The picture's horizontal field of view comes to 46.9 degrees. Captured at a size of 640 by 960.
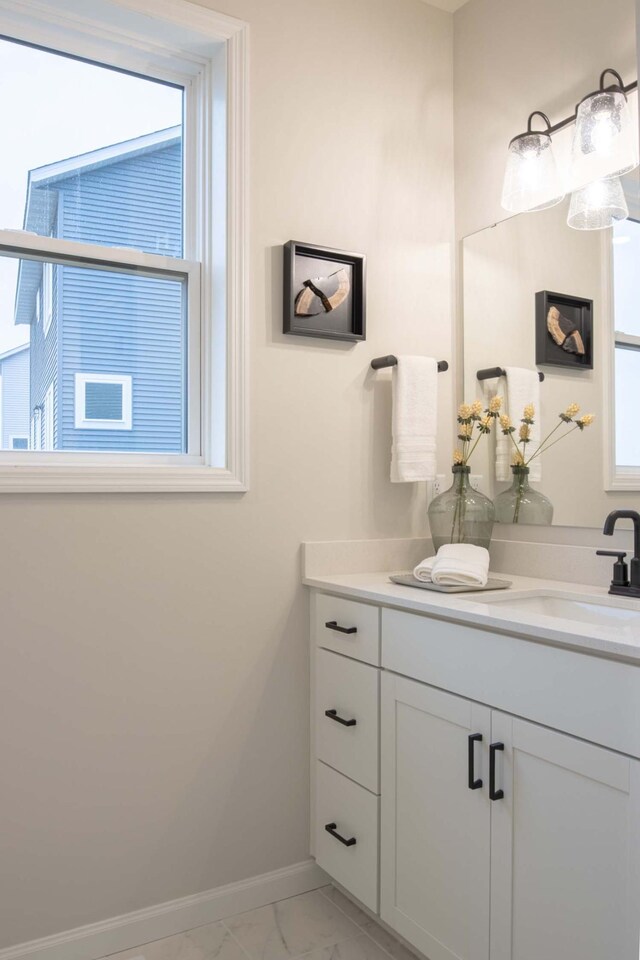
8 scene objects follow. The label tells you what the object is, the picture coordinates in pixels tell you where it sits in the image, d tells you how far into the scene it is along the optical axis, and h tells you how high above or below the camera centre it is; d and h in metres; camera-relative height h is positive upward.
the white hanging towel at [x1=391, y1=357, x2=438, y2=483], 2.12 +0.16
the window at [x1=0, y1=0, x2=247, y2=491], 1.86 +0.63
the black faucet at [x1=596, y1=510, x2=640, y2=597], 1.69 -0.21
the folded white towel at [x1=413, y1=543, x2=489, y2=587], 1.81 -0.23
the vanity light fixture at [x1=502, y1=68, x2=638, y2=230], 1.79 +0.81
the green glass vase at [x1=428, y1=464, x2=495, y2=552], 2.10 -0.11
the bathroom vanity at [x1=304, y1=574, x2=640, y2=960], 1.21 -0.57
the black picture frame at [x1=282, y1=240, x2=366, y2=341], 2.03 +0.52
